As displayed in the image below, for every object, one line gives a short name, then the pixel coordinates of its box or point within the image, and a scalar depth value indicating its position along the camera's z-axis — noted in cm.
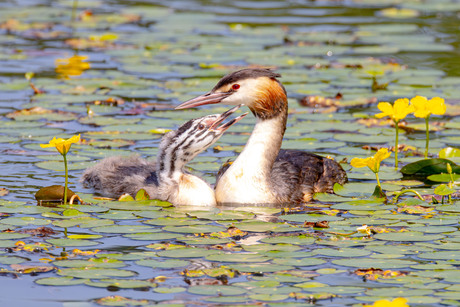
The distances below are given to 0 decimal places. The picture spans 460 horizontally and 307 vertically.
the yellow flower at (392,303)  1057
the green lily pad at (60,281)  1289
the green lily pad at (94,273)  1320
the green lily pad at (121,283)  1284
